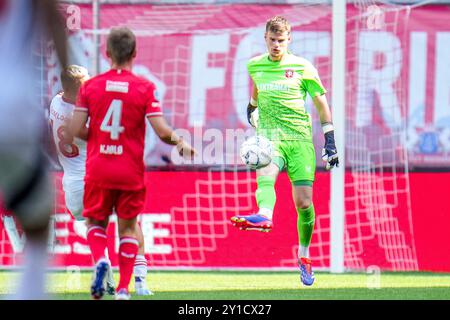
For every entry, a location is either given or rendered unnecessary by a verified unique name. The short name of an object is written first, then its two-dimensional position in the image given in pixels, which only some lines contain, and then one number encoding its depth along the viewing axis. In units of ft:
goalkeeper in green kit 60.70
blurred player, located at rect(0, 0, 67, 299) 28.66
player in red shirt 45.60
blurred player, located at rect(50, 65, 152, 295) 56.49
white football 60.54
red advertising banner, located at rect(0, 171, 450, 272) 81.46
